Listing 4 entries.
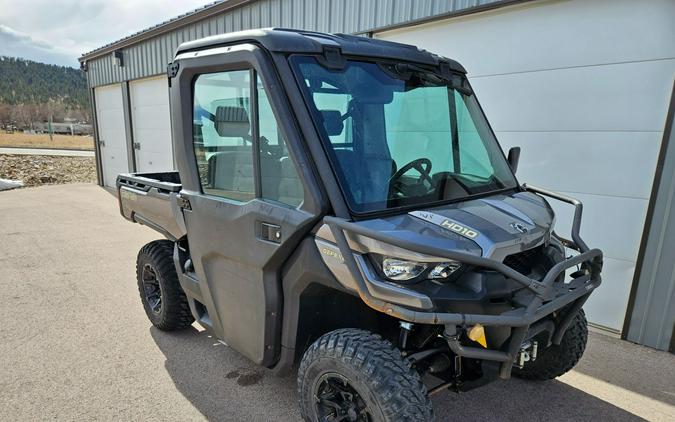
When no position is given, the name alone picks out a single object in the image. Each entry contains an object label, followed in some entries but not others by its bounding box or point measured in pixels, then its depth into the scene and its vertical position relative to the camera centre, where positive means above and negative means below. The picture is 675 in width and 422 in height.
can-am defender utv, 1.97 -0.49
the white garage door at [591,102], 3.73 +0.28
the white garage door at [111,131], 12.63 -0.51
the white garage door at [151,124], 10.53 -0.21
